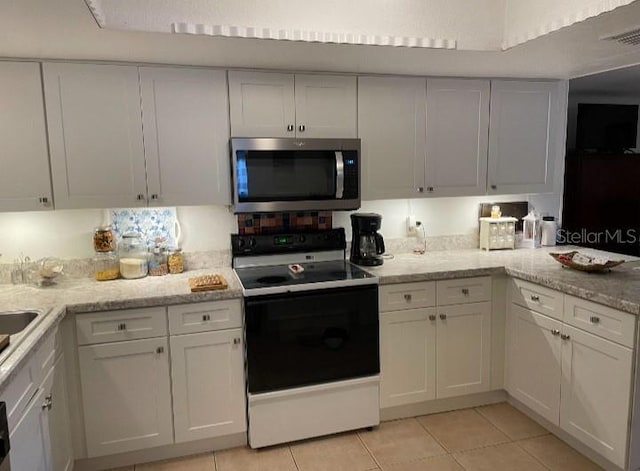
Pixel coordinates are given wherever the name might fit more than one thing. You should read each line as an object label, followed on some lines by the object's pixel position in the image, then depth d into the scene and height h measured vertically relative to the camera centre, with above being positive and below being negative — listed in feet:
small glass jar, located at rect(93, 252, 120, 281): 8.79 -1.48
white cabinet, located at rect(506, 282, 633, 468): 7.13 -3.36
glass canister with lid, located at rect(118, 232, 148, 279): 8.80 -1.31
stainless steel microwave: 8.58 +0.21
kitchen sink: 6.95 -1.93
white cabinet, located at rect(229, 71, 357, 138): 8.71 +1.53
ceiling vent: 7.01 +2.19
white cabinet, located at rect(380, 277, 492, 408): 8.97 -3.19
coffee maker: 9.57 -1.14
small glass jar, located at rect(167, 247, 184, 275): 9.25 -1.47
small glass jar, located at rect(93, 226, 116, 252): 8.91 -0.97
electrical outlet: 10.94 -0.97
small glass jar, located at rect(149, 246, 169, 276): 9.07 -1.46
